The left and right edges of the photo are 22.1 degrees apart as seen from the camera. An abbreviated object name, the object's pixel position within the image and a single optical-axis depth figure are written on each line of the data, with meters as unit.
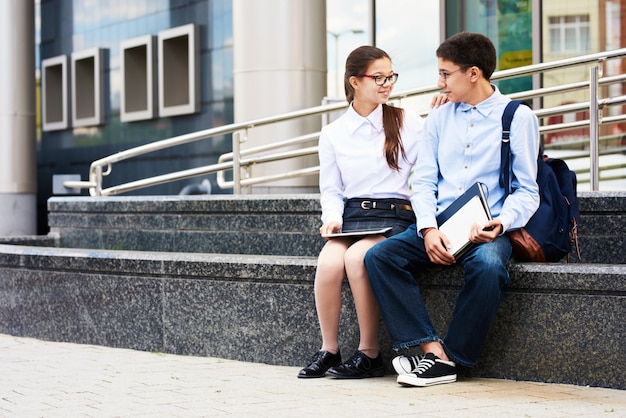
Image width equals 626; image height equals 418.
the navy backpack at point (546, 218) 8.08
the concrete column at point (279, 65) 19.23
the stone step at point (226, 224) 9.41
